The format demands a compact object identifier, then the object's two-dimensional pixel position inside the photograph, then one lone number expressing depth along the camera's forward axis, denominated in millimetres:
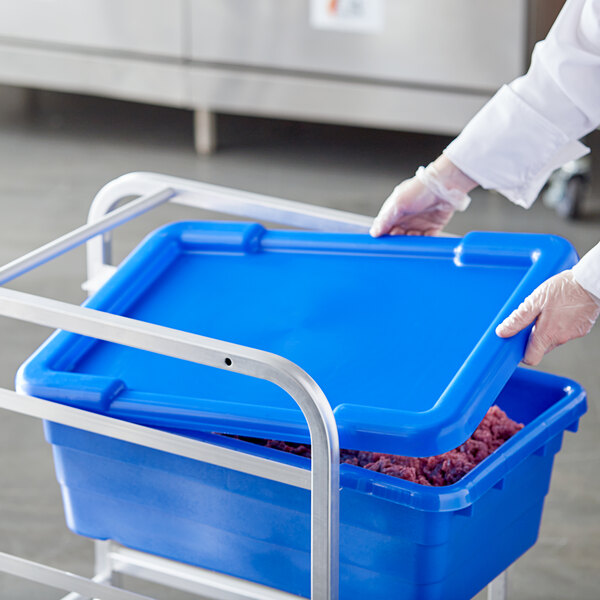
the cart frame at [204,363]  3139
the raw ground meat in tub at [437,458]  3349
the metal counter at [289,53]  6903
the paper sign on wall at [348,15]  7149
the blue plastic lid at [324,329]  3264
